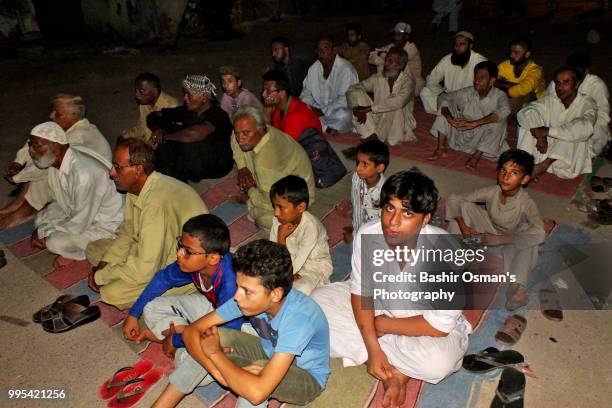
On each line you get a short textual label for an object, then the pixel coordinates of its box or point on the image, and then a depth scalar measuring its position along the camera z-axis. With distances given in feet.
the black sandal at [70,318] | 11.19
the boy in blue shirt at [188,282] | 8.82
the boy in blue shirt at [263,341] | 7.32
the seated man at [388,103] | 18.62
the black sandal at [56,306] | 11.52
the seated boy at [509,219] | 11.40
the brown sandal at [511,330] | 10.43
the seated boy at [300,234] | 10.66
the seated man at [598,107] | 16.89
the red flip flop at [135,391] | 9.42
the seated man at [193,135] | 16.19
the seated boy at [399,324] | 8.43
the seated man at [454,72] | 19.76
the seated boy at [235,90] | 18.12
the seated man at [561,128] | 15.64
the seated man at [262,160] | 13.46
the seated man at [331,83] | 20.33
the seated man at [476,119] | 16.99
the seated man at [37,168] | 14.78
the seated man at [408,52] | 22.43
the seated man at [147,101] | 16.85
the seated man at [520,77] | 19.33
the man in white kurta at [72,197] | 12.53
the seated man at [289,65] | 20.92
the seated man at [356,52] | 23.61
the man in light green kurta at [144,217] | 10.41
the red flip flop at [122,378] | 9.67
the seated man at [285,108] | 16.30
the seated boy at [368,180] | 12.10
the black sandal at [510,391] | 8.95
